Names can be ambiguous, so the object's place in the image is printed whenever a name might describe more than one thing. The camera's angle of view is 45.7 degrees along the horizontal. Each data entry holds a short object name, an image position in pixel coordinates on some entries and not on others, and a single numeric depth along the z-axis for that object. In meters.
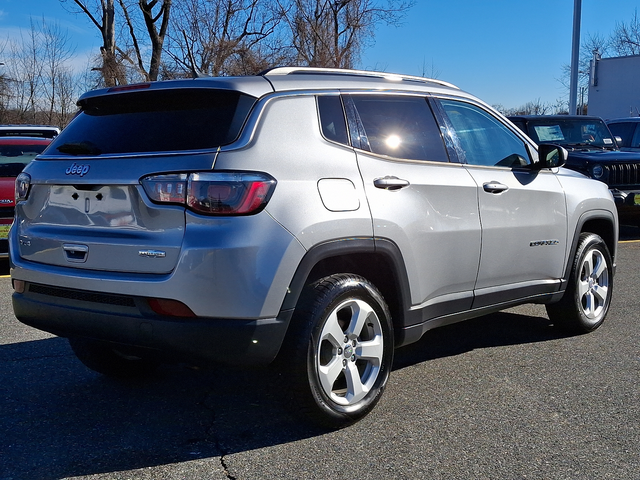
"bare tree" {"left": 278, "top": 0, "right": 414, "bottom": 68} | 28.22
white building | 33.56
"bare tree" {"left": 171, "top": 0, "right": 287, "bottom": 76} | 26.47
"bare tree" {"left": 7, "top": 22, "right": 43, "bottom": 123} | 27.70
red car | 8.75
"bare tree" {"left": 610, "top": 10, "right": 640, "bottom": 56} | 53.64
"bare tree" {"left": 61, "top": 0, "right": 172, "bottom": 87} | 25.73
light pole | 23.59
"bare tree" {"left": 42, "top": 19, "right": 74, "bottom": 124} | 27.89
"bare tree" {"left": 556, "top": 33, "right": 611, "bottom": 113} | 51.45
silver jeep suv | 3.46
